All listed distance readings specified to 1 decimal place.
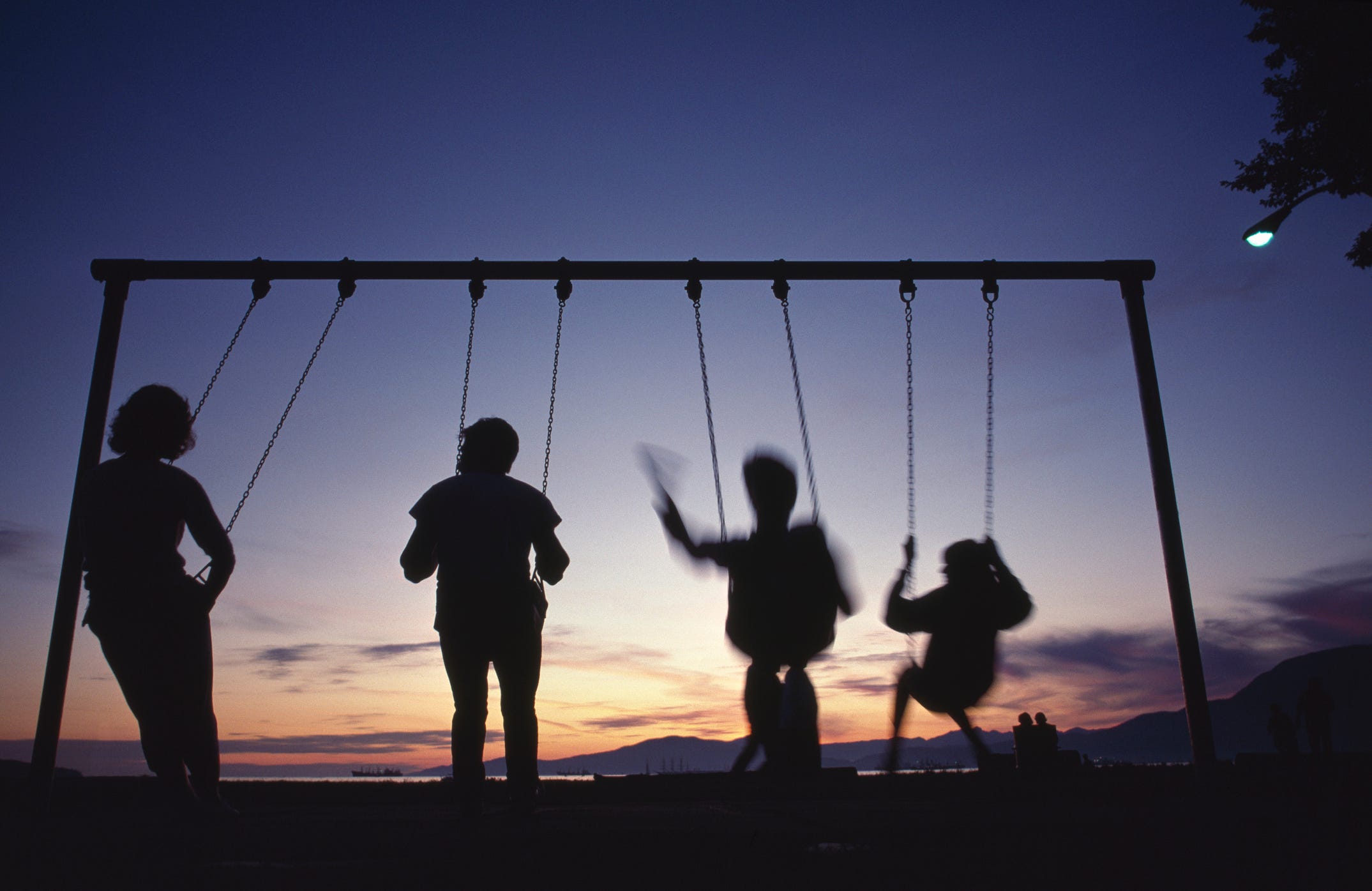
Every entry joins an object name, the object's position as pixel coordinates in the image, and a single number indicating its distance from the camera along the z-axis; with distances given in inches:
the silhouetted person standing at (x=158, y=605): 142.6
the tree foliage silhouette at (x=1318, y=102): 490.6
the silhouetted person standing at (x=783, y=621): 152.4
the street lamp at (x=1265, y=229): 360.2
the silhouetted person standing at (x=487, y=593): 142.7
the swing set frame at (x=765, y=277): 222.1
